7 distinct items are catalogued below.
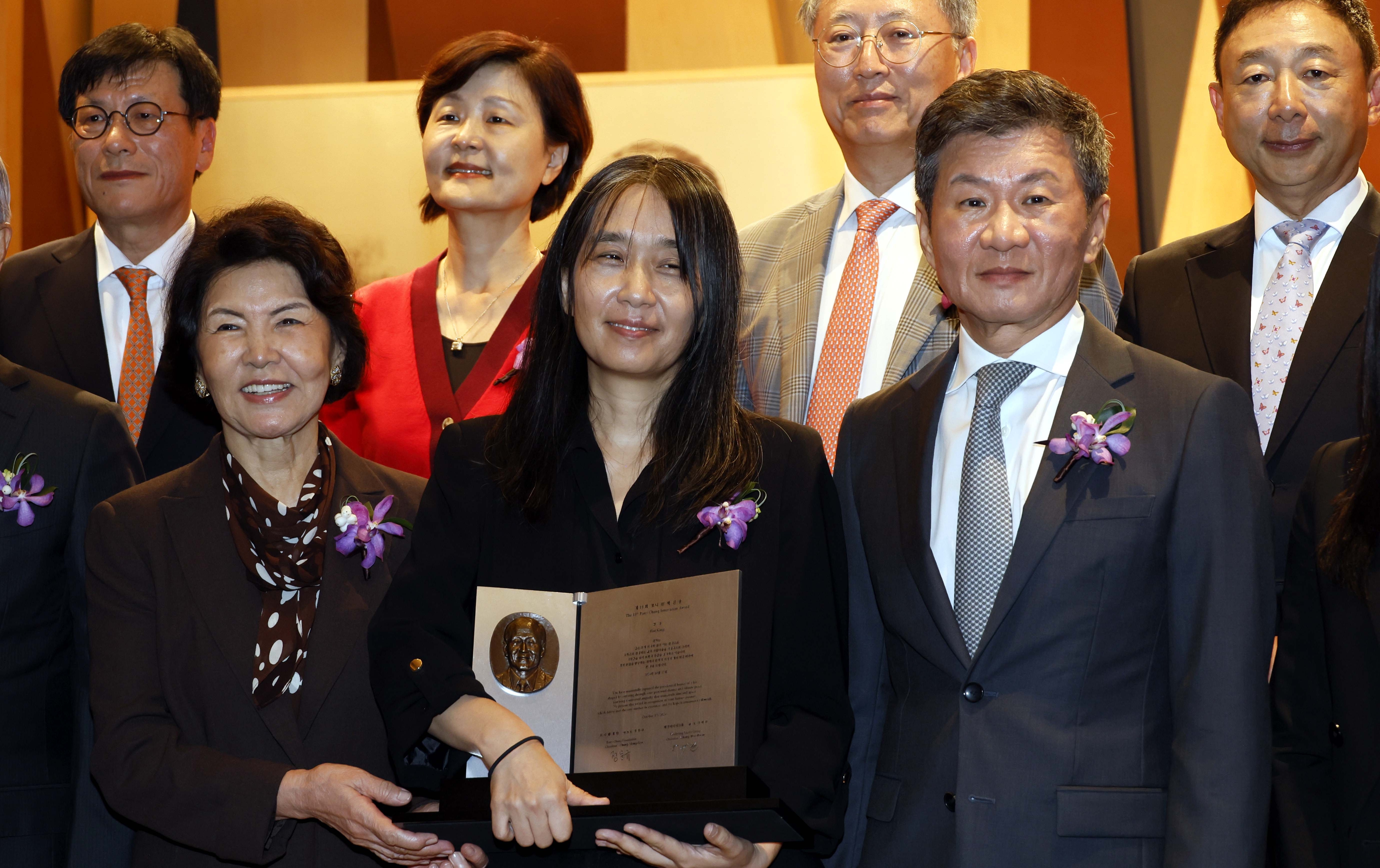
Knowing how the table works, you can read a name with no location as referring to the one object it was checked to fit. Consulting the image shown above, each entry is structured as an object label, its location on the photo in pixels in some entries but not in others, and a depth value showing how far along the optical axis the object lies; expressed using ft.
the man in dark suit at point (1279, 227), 9.44
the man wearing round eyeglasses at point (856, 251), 9.96
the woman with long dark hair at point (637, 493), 7.17
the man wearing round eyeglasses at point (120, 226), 11.47
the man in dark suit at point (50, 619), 8.46
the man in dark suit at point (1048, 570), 6.72
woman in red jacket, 10.80
